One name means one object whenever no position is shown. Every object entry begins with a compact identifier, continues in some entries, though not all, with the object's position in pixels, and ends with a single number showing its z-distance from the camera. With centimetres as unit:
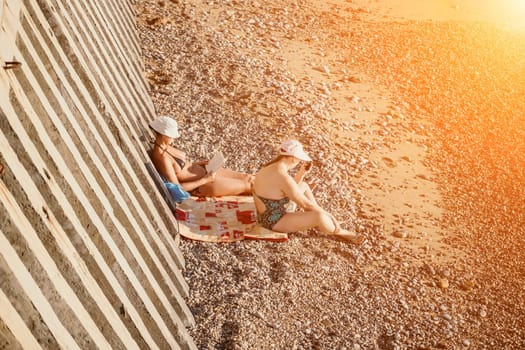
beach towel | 650
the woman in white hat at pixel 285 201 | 669
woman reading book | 671
